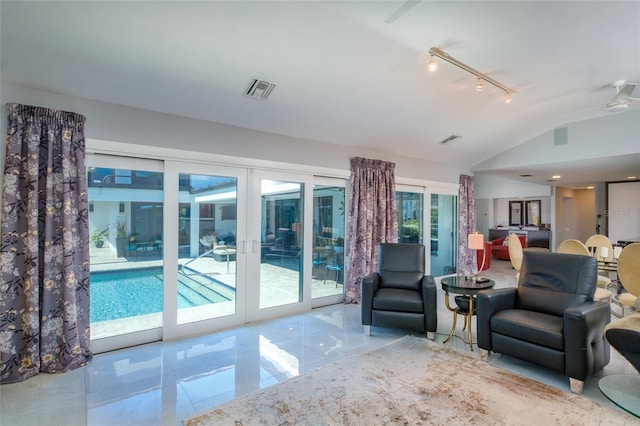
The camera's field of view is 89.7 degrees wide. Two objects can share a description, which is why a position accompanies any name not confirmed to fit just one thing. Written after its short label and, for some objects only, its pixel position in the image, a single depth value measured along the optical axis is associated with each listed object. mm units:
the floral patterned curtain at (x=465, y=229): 6898
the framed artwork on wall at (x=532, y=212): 10750
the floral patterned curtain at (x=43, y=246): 2650
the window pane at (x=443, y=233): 6621
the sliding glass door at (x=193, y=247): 3369
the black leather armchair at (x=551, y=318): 2482
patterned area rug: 2102
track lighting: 3098
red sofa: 9664
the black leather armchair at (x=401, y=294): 3559
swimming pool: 3354
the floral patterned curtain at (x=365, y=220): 4984
